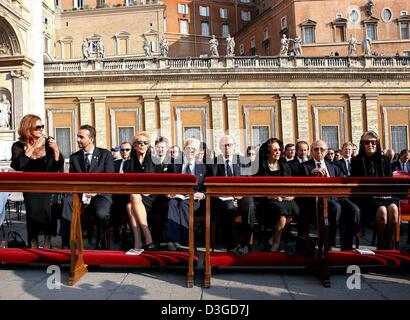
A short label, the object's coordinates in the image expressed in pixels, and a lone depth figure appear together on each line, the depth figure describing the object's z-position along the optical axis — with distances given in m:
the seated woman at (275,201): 6.18
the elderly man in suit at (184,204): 6.11
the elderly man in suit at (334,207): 6.41
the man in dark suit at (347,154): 9.62
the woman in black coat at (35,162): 6.45
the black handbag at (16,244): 6.25
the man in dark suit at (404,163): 11.69
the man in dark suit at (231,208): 6.24
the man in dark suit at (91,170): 6.33
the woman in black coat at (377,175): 6.25
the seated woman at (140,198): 5.98
